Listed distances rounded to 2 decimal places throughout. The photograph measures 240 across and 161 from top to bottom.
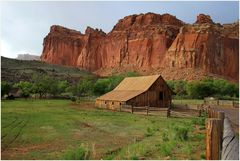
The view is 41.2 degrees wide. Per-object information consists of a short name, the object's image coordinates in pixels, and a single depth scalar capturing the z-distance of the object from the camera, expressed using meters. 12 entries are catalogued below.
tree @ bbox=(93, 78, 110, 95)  62.56
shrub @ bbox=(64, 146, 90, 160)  8.94
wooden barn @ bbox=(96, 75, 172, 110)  33.19
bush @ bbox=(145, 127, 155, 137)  14.89
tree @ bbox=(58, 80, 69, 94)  66.72
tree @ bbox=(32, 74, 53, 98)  57.61
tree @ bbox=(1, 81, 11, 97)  48.53
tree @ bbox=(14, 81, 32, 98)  54.03
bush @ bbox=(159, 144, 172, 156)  9.73
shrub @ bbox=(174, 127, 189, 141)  12.64
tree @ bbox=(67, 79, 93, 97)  66.38
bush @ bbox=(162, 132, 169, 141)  12.64
